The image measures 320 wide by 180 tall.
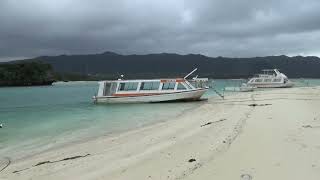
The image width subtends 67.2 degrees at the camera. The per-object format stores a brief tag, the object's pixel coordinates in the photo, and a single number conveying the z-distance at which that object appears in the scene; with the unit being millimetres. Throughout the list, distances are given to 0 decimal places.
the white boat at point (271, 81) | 38065
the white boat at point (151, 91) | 20508
